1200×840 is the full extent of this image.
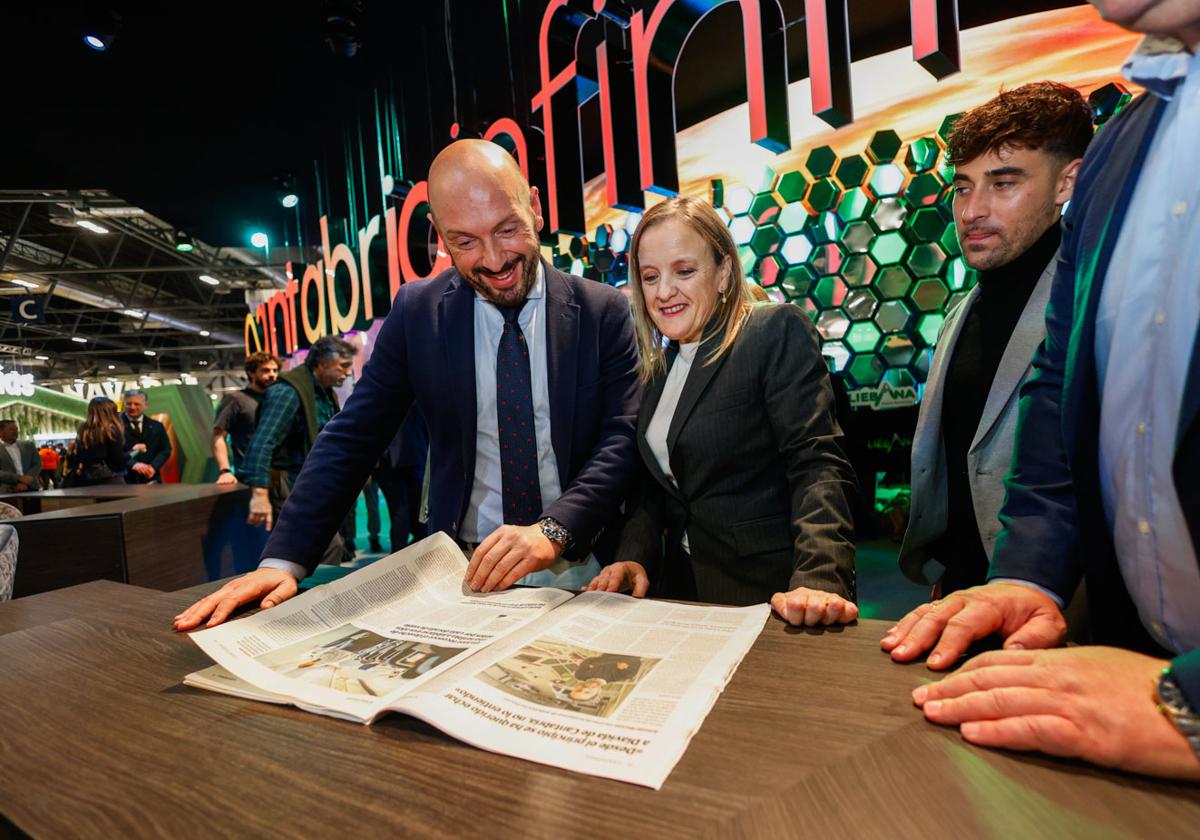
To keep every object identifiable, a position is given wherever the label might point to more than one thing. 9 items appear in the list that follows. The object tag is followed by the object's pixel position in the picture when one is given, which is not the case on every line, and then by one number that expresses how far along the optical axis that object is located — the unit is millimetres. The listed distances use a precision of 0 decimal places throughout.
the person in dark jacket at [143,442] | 6141
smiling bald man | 1326
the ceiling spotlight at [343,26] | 3420
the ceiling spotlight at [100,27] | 3434
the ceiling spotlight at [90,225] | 9547
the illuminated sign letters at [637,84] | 2455
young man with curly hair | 1411
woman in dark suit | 1188
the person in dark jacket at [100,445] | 5359
